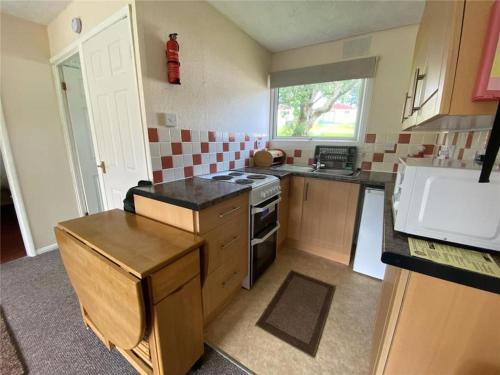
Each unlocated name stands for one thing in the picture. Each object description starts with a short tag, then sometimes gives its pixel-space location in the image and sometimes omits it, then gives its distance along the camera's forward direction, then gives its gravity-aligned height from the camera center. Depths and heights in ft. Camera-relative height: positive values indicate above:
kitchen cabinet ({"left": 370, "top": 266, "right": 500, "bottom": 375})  1.99 -1.89
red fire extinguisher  4.78 +1.89
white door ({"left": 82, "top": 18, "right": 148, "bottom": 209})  4.86 +0.83
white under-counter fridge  5.95 -2.78
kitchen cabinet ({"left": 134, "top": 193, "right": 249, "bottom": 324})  4.00 -2.06
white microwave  2.15 -0.68
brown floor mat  4.45 -4.14
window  7.97 +1.34
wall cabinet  2.08 +0.90
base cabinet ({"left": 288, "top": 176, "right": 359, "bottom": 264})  6.50 -2.48
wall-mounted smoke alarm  5.52 +3.06
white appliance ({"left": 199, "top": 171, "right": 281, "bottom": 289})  5.40 -2.14
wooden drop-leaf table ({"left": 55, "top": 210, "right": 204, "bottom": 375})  2.82 -2.17
